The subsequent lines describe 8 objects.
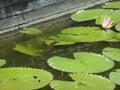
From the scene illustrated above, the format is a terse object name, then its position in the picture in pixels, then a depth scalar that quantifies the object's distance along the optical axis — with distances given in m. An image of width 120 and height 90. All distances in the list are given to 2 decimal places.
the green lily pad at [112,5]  3.42
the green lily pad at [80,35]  2.71
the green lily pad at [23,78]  2.06
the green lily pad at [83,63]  2.27
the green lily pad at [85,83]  2.05
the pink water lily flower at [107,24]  2.88
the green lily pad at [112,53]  2.42
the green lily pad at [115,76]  2.13
